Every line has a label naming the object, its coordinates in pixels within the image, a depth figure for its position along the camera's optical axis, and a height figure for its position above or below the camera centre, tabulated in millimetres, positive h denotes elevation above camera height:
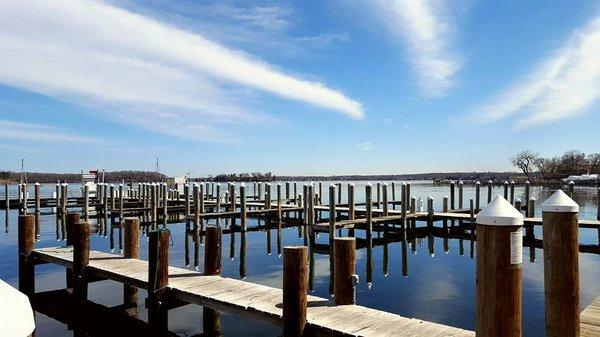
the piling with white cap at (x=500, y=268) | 3764 -780
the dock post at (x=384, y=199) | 22969 -1229
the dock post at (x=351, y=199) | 20425 -1099
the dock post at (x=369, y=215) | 19569 -1752
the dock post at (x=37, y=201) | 31925 -1644
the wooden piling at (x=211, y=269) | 9594 -1965
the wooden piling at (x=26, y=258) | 11805 -2097
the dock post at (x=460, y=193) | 29094 -1295
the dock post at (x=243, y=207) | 23041 -1614
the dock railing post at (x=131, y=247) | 10992 -1761
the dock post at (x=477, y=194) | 27617 -1256
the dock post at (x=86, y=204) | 27425 -1612
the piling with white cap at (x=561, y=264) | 4434 -883
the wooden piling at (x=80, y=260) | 10242 -1860
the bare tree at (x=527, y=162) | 134000 +3304
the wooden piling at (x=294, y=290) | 6496 -1642
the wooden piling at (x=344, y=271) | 7125 -1506
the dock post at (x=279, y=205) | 26016 -1699
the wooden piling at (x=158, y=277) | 8531 -1887
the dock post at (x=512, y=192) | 27222 -1140
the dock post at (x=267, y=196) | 27156 -1245
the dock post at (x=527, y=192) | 26261 -1117
